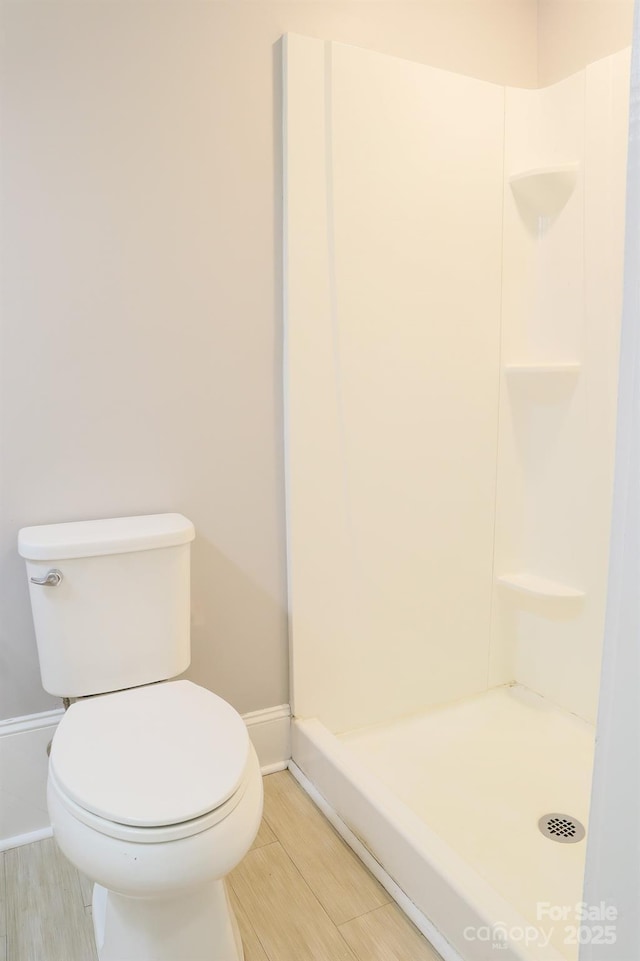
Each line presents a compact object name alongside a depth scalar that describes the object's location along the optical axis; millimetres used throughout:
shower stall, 1736
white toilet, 1078
